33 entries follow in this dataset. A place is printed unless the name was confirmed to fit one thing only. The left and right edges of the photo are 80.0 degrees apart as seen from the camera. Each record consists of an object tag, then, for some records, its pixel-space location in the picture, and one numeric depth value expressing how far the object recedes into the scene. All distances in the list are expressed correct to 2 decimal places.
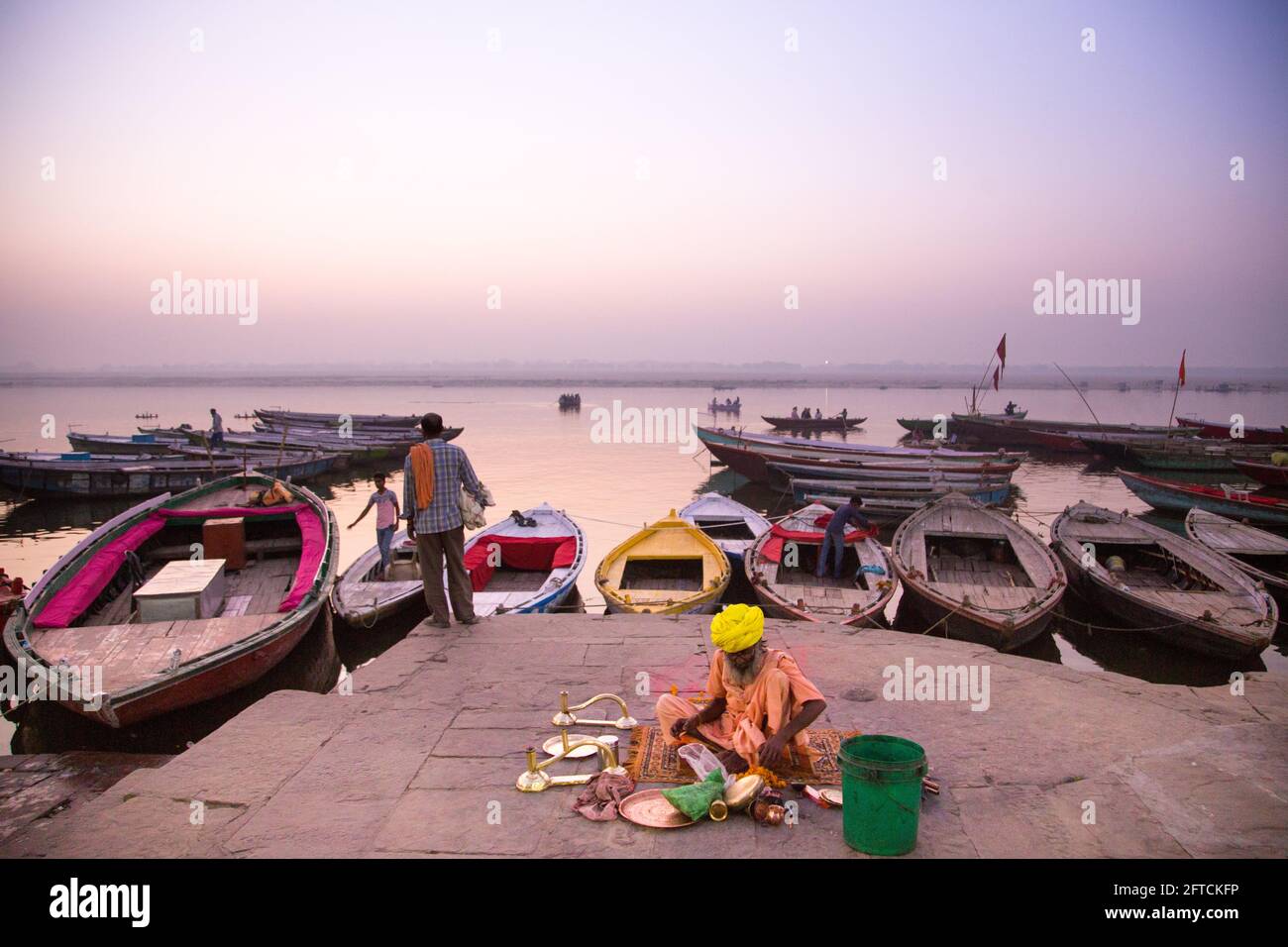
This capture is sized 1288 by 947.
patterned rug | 3.94
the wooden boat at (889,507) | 21.02
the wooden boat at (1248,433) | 30.78
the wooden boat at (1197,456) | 26.02
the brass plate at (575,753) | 4.24
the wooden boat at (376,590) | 10.12
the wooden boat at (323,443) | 30.73
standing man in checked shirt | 6.51
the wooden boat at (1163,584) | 9.70
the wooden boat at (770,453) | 24.97
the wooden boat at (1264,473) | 19.56
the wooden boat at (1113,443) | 32.75
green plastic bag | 3.47
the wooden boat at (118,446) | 28.44
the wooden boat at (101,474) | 22.23
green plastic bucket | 3.13
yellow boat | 10.47
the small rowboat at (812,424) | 47.59
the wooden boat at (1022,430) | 37.74
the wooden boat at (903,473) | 22.56
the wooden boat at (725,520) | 14.79
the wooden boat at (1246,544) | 13.03
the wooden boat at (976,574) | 9.53
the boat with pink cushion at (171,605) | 7.18
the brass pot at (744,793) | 3.54
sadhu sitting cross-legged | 3.84
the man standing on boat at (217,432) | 28.48
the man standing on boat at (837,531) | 11.52
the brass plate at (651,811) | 3.46
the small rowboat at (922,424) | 43.50
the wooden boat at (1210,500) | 17.28
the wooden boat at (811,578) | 9.63
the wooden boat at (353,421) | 40.03
